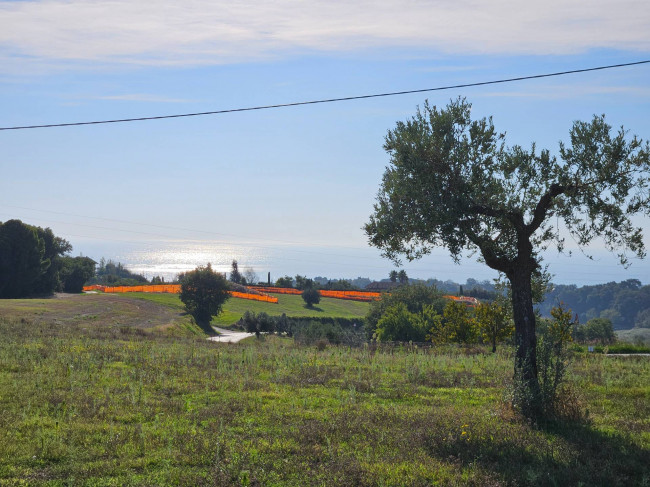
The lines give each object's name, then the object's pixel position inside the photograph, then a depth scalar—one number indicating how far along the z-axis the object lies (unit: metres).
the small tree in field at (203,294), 86.25
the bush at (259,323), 78.19
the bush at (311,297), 120.69
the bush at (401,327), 54.56
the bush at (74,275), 110.12
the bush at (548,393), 15.13
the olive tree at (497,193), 14.95
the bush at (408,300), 78.50
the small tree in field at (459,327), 43.88
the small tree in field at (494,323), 37.50
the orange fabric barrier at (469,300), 122.72
